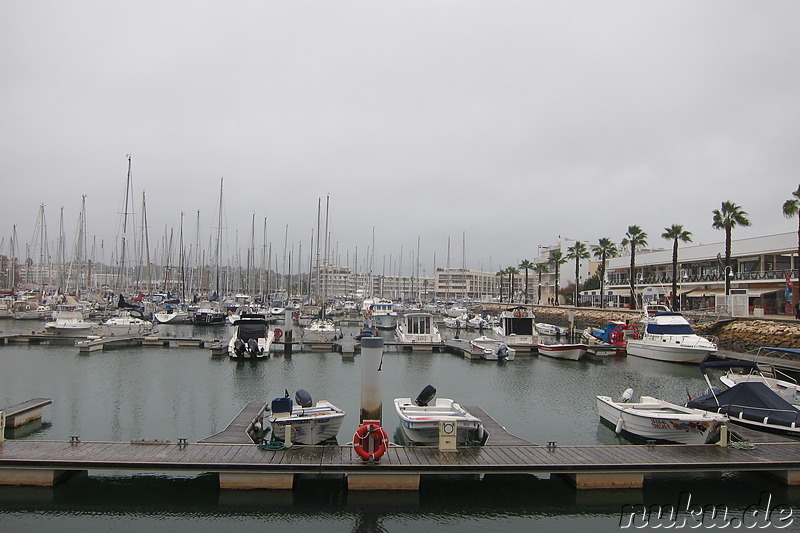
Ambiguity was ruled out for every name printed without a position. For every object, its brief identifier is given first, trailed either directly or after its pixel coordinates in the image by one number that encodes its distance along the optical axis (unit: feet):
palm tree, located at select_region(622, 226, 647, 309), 215.51
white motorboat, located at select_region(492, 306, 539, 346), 147.41
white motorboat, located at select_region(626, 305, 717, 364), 120.67
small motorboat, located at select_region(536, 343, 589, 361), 129.59
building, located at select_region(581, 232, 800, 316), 168.67
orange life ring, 42.32
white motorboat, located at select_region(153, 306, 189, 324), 228.28
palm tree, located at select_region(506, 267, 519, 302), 375.59
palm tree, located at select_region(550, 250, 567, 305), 297.84
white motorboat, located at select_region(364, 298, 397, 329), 208.23
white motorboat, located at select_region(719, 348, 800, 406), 66.74
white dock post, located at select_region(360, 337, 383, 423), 51.96
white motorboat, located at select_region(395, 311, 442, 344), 149.69
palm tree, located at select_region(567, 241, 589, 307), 283.59
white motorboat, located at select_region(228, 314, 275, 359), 120.47
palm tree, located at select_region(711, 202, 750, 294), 158.92
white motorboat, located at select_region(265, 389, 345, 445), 51.08
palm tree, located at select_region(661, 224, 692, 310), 188.24
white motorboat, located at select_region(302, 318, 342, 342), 152.42
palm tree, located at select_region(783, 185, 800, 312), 134.82
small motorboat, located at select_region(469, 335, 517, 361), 126.62
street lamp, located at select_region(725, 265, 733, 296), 163.73
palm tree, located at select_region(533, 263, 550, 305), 355.15
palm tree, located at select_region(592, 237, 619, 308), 262.88
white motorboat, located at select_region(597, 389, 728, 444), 52.75
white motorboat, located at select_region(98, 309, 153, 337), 158.81
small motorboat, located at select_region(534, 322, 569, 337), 185.36
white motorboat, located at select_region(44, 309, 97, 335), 157.07
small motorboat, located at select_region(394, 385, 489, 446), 50.08
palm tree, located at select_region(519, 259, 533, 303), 348.59
